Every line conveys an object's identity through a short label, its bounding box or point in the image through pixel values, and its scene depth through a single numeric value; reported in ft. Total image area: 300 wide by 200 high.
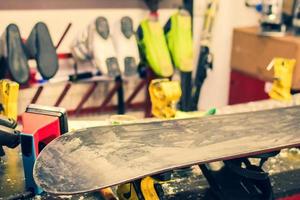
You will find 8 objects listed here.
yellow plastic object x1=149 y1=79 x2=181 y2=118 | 4.64
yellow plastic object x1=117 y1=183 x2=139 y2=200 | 3.60
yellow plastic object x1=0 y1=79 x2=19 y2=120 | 4.19
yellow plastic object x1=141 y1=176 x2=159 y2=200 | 3.49
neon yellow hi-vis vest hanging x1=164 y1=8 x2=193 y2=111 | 7.86
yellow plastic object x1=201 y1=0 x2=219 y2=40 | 8.55
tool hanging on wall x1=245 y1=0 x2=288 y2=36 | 7.98
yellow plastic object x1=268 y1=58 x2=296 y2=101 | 5.94
